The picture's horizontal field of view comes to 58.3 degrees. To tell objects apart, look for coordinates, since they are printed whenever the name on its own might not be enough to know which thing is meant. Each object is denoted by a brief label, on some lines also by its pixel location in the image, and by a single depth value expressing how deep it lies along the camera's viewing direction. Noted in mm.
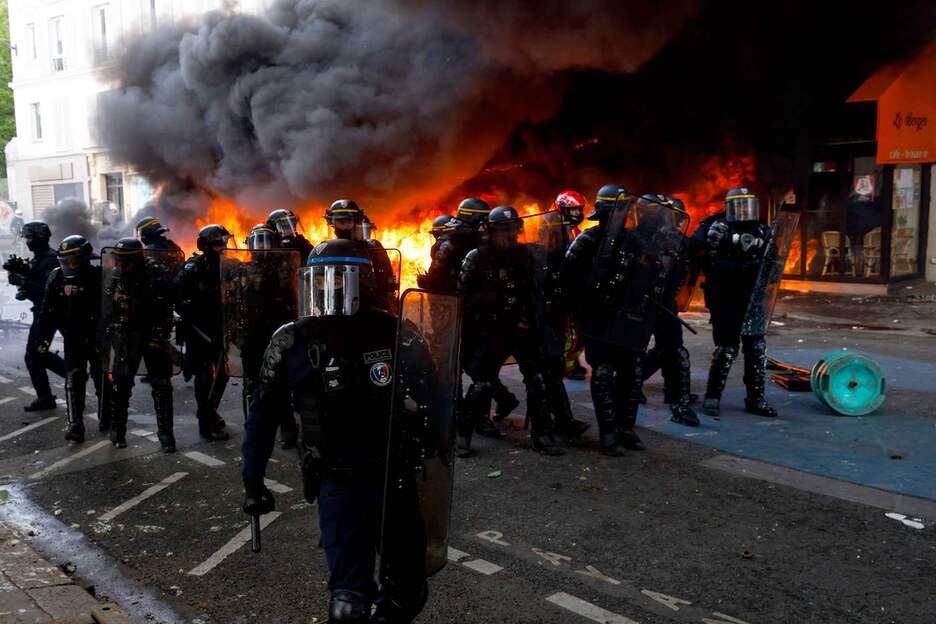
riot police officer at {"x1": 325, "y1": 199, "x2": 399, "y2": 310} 6113
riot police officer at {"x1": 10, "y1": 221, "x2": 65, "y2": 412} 7393
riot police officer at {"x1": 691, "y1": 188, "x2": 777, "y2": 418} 6340
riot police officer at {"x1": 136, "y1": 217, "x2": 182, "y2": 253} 6919
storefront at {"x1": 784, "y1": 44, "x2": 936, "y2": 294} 12133
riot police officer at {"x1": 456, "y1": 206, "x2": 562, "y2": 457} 5648
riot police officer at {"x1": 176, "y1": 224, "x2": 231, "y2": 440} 6316
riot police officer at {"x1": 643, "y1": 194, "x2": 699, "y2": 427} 6316
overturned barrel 6395
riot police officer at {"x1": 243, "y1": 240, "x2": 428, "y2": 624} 2695
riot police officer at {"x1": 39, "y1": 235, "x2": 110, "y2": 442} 6375
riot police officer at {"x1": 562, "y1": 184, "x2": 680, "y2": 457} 5594
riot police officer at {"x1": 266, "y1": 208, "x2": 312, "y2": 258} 6902
